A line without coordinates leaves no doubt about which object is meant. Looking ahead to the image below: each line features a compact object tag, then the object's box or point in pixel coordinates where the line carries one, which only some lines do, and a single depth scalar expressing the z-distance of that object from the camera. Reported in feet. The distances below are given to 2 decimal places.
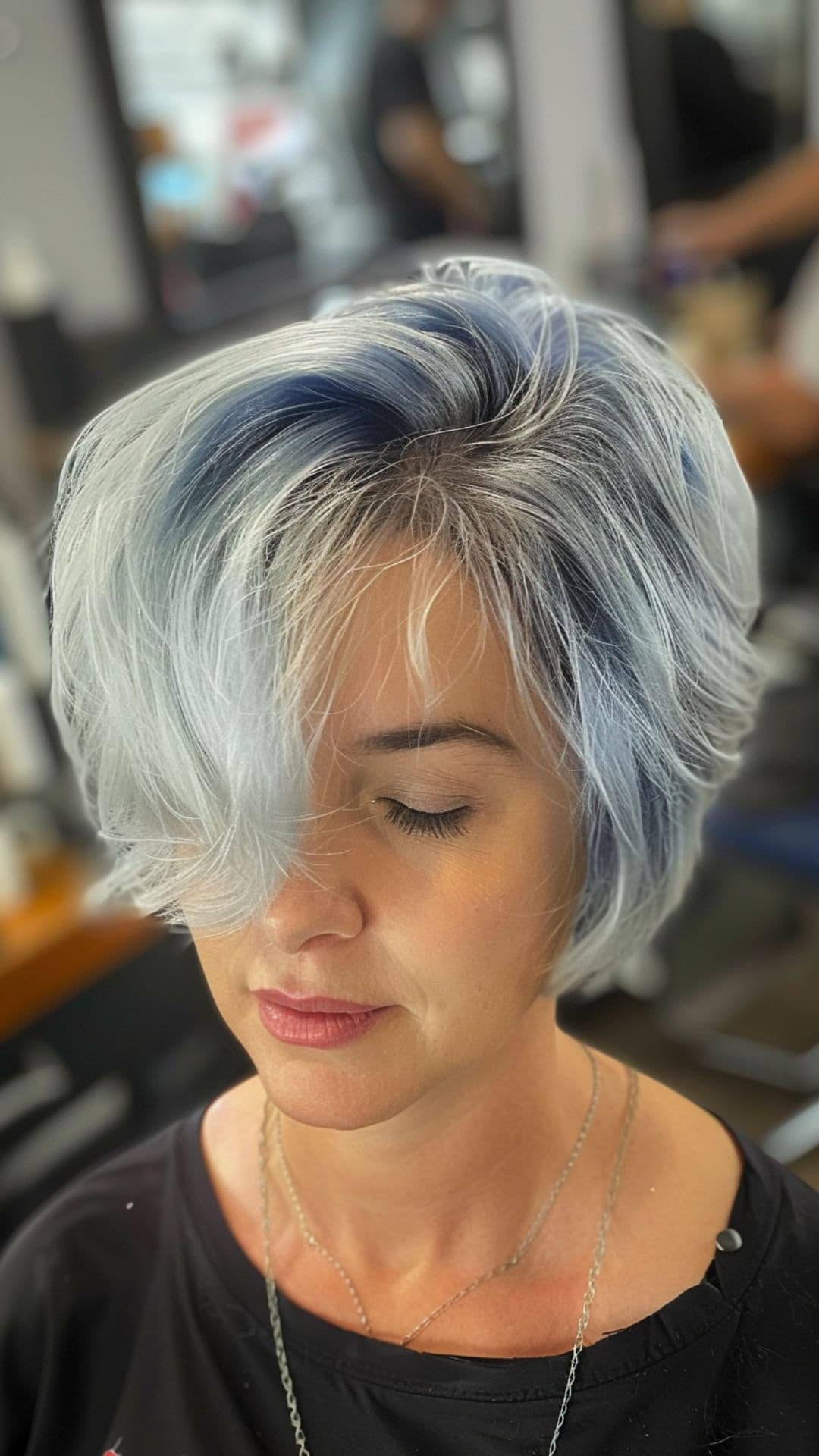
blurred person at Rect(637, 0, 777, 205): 9.32
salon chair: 5.74
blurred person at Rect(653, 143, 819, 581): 7.19
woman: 1.77
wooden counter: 4.32
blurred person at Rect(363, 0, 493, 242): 7.29
